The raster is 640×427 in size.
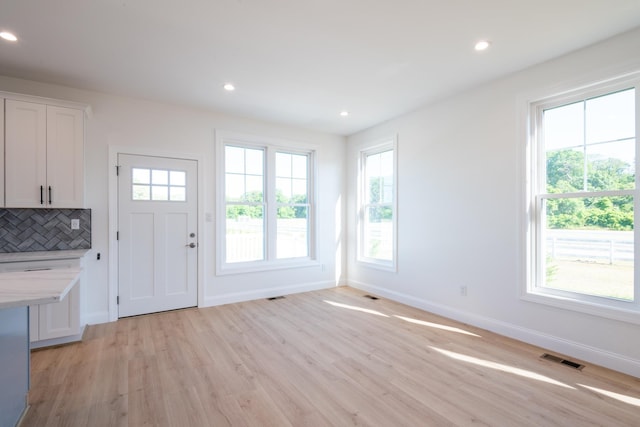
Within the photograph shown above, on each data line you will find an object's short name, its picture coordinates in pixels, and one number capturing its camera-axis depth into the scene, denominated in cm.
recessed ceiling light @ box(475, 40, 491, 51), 259
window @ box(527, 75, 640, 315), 256
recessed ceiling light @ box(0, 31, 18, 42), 244
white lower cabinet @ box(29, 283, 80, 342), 286
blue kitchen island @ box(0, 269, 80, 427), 132
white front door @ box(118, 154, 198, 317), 377
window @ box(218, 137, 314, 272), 453
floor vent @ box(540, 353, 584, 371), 256
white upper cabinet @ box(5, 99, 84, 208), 297
